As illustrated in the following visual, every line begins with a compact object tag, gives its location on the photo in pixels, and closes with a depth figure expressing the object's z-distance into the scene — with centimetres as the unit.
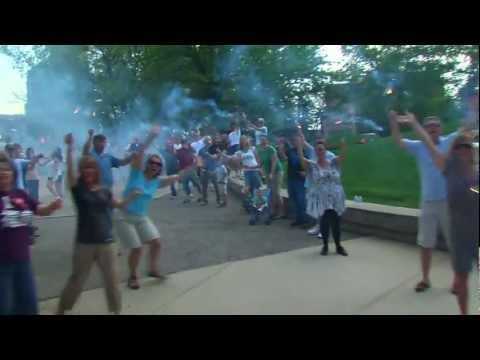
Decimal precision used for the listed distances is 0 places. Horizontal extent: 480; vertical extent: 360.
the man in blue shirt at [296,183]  675
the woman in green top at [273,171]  730
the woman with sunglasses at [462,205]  294
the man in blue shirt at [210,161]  891
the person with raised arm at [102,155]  472
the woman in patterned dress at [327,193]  509
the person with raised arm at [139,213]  418
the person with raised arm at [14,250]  300
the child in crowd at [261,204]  724
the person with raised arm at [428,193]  364
